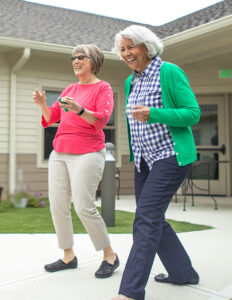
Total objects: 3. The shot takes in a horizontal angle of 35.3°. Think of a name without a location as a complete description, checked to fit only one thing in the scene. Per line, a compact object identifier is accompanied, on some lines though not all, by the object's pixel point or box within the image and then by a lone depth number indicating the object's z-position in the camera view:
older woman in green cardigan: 1.86
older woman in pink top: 2.42
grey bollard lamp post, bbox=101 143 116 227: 4.33
